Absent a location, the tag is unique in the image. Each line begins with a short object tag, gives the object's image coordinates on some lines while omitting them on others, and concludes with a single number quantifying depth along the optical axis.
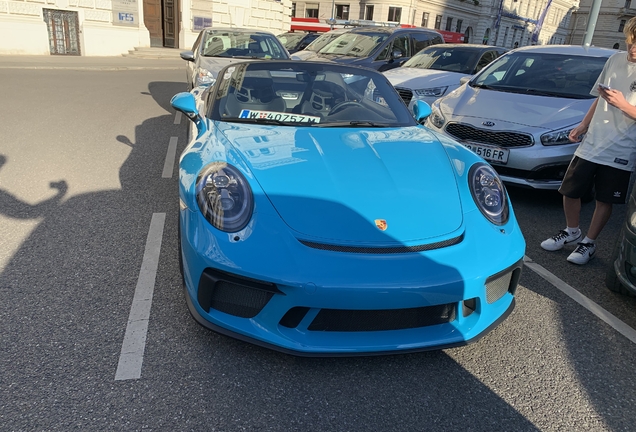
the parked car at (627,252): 2.77
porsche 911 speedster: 2.14
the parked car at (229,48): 8.60
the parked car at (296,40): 16.50
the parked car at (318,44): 11.23
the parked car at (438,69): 7.71
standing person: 3.27
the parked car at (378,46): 9.98
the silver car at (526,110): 4.64
